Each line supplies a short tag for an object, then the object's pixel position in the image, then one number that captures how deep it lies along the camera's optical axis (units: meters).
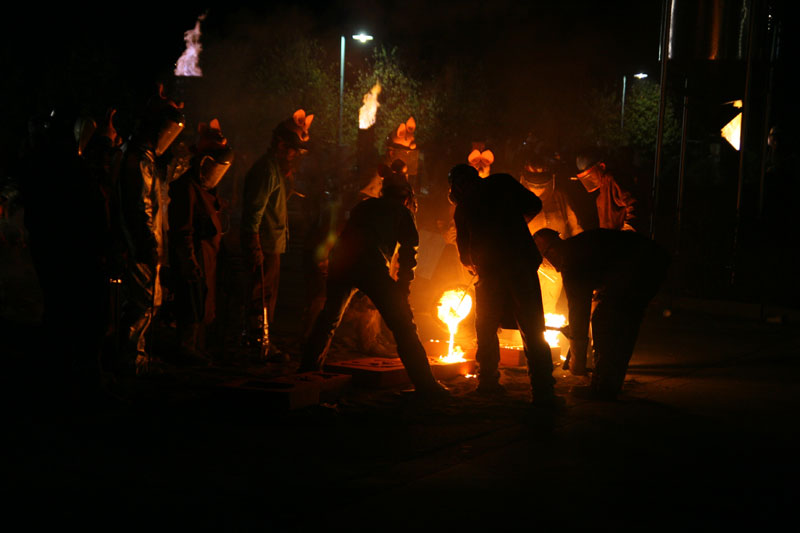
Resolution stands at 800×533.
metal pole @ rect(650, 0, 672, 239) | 13.37
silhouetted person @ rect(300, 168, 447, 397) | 7.57
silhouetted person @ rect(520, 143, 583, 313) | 10.88
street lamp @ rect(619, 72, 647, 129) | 43.94
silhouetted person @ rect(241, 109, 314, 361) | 9.06
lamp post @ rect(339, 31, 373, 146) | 31.56
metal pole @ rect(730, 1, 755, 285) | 14.26
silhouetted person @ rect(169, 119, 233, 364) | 8.63
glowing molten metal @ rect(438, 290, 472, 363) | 9.51
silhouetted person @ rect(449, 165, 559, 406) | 7.75
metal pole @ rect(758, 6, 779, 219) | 15.15
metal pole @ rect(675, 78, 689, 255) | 14.56
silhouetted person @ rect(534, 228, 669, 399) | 7.89
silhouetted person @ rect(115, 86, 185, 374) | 7.88
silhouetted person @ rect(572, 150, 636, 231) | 10.34
